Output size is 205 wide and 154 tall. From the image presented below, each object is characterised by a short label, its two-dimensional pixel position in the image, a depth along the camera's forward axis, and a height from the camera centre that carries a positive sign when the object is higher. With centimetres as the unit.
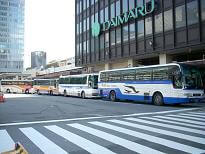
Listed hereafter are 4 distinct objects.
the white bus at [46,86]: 4353 -11
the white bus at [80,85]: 3036 +0
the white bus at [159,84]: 1831 +4
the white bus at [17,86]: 5566 -10
